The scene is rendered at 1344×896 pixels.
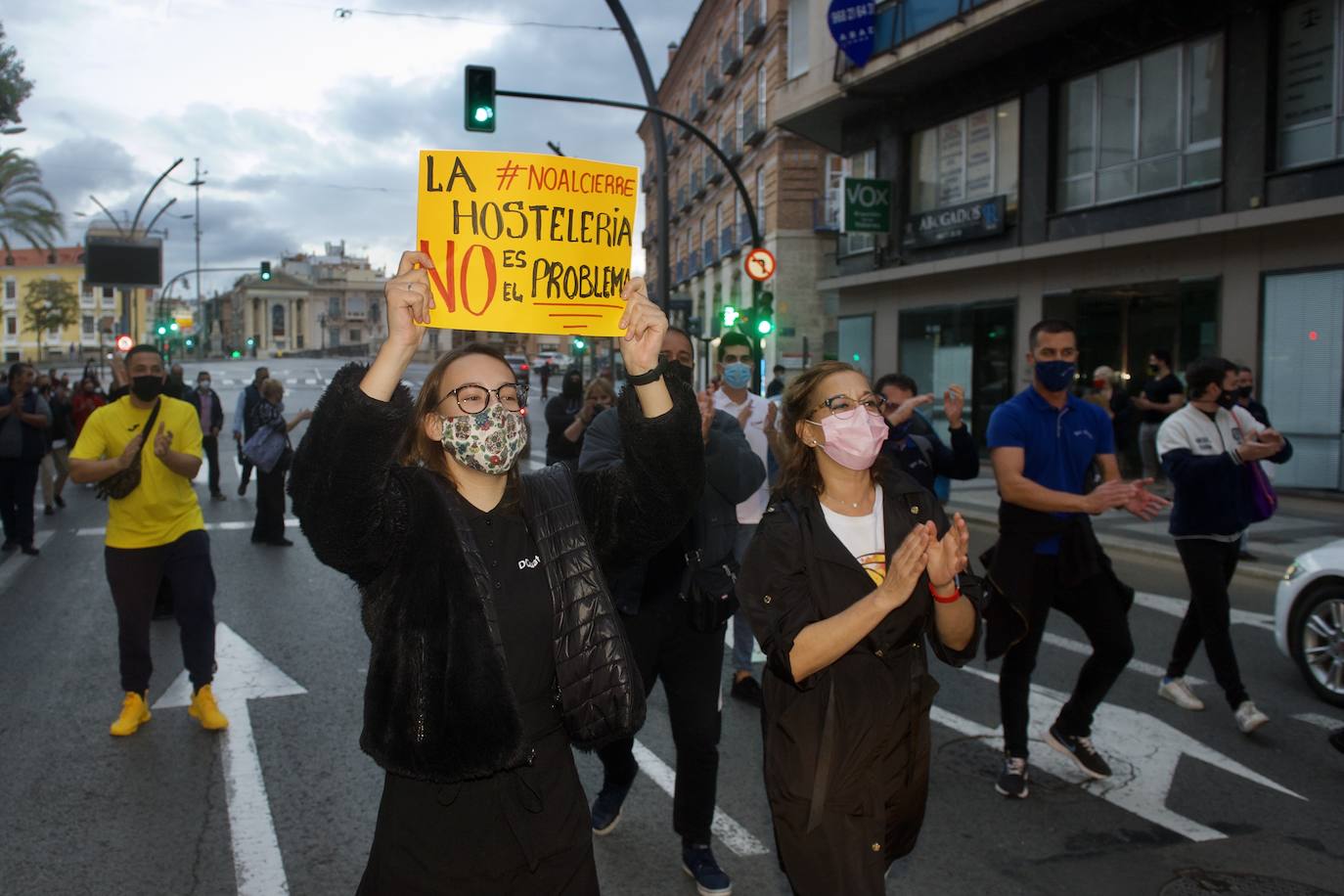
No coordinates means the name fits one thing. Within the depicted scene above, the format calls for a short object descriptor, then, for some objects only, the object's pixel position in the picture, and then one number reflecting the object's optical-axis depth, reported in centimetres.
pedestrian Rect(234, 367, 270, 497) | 1416
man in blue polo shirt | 477
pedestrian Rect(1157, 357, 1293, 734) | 584
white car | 637
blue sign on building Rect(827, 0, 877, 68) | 2184
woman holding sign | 234
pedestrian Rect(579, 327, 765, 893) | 406
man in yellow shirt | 581
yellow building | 10244
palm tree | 2455
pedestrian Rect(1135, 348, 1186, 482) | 1384
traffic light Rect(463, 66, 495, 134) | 1475
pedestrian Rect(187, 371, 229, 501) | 1709
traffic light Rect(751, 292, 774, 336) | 1903
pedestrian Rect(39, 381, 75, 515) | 1619
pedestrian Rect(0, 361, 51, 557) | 1176
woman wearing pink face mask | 275
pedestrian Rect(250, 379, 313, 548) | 1246
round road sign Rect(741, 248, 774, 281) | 1838
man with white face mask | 602
